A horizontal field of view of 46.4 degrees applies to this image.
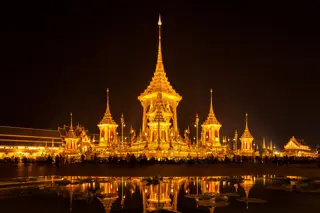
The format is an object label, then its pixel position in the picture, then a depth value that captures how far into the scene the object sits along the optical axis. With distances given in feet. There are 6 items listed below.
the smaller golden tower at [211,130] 204.44
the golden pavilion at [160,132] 148.56
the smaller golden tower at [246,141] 224.61
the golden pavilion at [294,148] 281.13
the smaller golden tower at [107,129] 195.94
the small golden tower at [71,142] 203.31
